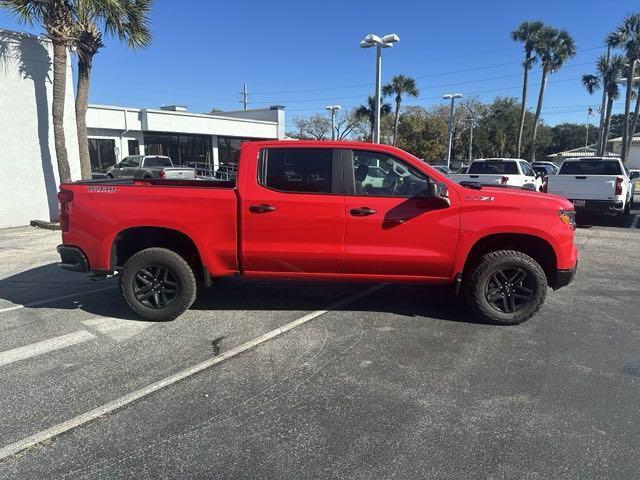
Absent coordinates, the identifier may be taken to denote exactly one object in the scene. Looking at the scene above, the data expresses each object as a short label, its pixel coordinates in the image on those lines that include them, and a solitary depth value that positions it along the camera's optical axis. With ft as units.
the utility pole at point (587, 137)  242.58
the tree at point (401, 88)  157.28
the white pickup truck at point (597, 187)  39.27
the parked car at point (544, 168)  90.48
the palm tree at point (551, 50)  133.49
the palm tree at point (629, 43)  109.91
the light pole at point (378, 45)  57.77
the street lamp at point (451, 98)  118.73
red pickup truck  15.75
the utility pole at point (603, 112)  124.67
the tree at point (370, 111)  166.91
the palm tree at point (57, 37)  36.70
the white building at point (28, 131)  38.19
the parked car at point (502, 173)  45.68
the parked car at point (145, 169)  60.80
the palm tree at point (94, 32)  39.06
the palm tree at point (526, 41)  133.82
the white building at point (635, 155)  181.16
